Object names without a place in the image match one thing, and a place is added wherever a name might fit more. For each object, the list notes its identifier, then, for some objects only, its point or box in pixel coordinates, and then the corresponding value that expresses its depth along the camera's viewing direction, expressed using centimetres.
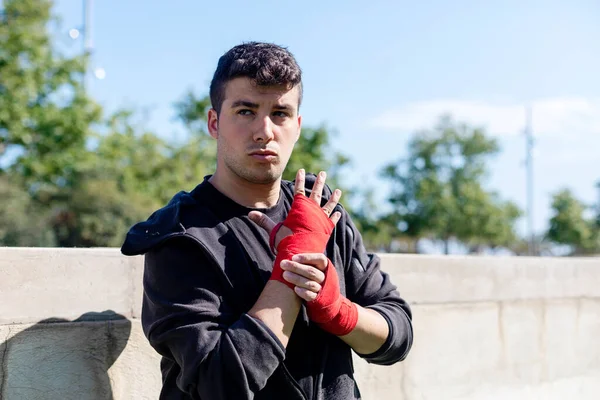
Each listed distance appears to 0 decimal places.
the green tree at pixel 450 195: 5003
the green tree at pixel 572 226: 4925
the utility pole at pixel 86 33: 2060
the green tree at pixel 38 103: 1873
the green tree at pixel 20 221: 1834
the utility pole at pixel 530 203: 4575
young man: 185
